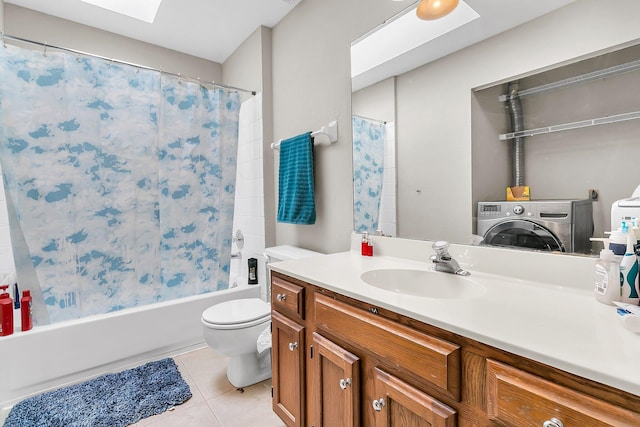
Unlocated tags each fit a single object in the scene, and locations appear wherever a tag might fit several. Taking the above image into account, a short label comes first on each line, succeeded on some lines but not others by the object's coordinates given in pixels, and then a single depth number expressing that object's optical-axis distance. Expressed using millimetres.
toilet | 1651
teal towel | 1977
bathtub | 1659
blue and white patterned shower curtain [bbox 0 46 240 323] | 1712
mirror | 904
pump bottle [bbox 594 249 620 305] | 771
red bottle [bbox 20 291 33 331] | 1694
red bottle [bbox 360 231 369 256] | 1569
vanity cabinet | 553
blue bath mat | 1507
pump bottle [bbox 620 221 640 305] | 740
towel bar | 1851
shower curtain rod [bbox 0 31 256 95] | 1640
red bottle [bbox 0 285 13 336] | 1633
